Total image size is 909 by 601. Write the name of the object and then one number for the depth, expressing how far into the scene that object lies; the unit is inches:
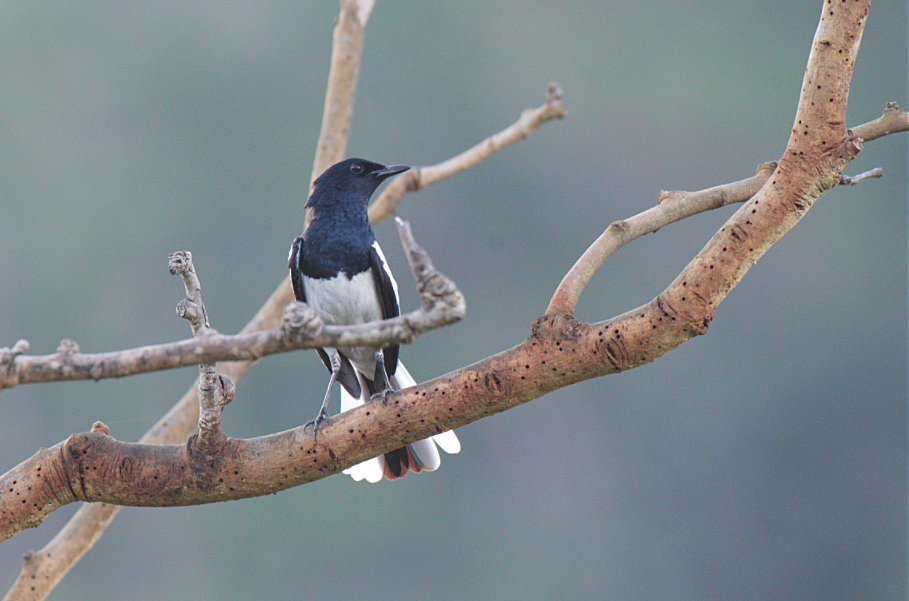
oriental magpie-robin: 319.9
